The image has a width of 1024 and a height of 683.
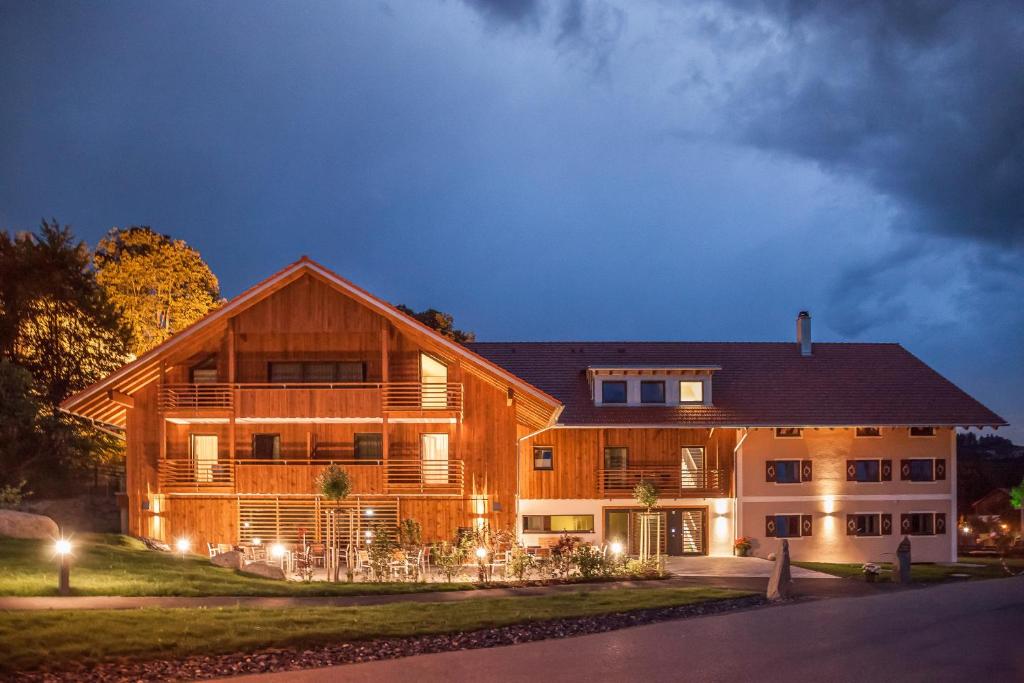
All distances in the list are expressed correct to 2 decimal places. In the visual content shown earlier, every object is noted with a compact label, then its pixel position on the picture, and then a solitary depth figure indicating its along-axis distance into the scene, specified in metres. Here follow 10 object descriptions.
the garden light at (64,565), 17.80
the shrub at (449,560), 24.62
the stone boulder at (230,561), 24.73
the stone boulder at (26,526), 24.45
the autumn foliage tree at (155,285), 44.12
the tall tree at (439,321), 53.38
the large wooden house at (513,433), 30.70
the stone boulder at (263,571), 24.00
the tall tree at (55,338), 38.09
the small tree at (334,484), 26.00
